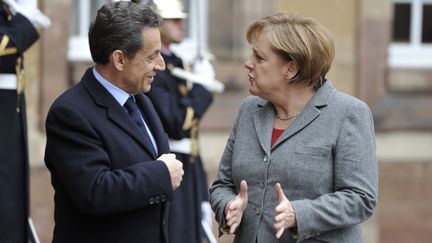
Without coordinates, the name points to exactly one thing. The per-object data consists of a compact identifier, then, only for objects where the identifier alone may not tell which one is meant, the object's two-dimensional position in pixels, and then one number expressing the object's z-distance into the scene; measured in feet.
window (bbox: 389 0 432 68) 60.54
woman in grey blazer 23.20
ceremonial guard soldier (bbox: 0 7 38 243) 35.42
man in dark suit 22.22
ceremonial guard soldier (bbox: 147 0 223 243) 40.75
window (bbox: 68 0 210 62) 51.16
